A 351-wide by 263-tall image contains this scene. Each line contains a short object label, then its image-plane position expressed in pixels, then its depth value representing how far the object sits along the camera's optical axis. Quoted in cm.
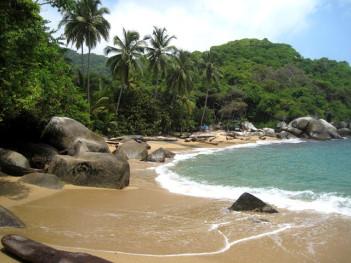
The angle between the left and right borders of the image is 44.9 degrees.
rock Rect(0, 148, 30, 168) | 1480
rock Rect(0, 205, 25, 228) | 834
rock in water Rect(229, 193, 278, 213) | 1203
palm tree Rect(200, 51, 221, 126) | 5900
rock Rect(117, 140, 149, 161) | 2634
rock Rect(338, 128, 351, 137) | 7026
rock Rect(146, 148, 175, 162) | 2598
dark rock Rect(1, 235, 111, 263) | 613
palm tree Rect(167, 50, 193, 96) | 5097
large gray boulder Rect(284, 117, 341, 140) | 6131
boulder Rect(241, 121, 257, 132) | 6612
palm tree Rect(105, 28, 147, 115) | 4359
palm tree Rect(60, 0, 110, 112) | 4022
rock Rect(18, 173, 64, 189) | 1352
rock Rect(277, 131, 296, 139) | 5923
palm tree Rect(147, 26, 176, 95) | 4888
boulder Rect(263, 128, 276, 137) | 5980
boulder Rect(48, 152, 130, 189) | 1452
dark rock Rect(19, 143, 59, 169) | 1720
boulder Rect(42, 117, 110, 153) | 1869
